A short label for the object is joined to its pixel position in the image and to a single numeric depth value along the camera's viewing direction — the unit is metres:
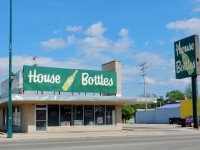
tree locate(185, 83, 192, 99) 129.19
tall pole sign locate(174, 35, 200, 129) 39.12
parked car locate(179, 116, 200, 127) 46.42
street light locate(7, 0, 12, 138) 27.34
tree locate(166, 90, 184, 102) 137.88
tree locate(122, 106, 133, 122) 77.47
